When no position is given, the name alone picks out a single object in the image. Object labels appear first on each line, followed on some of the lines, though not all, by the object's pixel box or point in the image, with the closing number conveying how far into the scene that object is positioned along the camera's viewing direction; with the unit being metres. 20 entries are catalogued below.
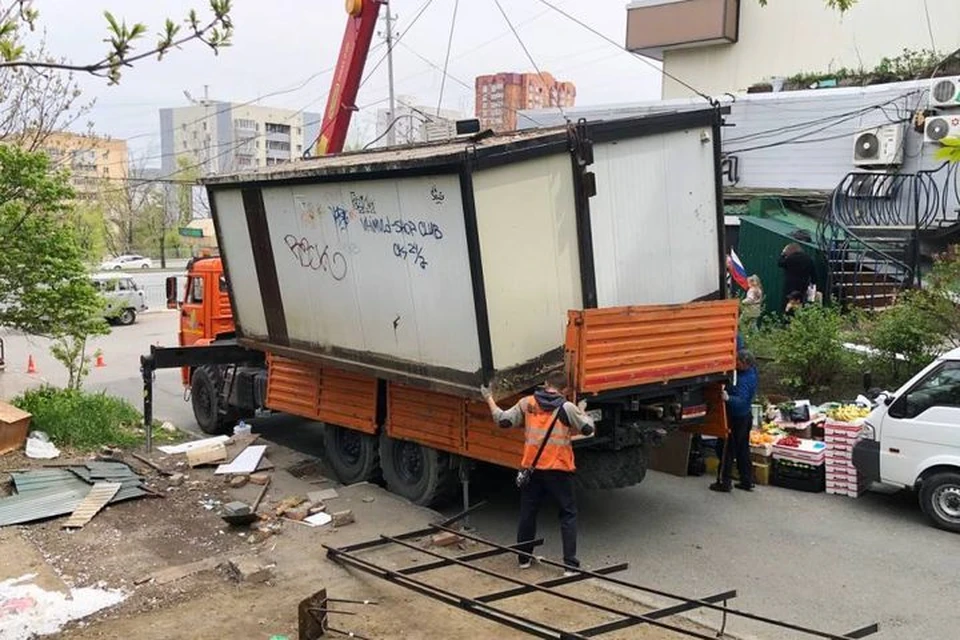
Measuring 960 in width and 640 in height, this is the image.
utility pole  30.02
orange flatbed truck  6.74
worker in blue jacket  8.52
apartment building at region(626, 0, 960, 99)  21.78
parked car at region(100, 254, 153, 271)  51.09
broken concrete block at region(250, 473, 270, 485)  8.63
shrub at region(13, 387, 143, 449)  10.14
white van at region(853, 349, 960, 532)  7.45
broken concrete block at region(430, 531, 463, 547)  6.79
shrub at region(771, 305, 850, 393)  10.91
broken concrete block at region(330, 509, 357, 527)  7.31
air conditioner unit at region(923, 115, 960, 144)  15.14
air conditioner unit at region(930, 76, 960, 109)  15.36
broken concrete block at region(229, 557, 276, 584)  6.02
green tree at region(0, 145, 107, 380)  10.22
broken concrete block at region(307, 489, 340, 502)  7.92
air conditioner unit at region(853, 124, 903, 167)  16.44
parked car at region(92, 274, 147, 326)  28.07
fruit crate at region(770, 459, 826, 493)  8.80
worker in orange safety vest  6.32
